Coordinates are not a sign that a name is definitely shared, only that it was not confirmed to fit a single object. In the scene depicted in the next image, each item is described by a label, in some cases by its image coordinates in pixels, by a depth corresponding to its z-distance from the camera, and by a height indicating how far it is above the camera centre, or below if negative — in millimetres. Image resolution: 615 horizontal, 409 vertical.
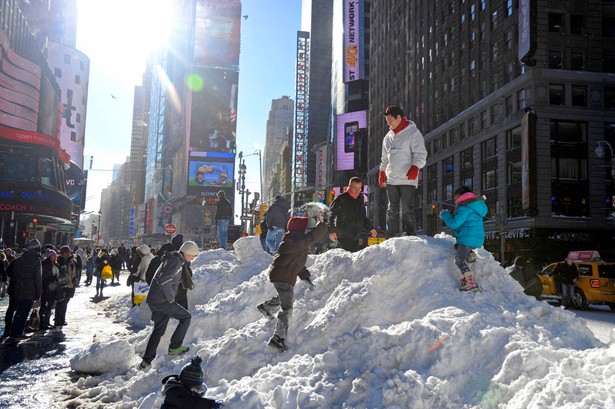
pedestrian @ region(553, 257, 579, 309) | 16203 -1025
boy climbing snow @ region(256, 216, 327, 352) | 6465 -315
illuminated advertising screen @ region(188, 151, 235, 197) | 110688 +15215
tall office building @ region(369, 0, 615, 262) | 34812 +9386
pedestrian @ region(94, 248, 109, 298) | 21139 -1302
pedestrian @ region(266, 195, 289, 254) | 12883 +513
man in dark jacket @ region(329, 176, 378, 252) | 8344 +457
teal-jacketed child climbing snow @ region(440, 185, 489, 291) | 6566 +287
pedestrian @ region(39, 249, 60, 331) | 11828 -1206
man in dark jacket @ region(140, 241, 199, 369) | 7086 -951
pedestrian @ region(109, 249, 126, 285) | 28075 -1415
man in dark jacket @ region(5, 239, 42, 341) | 10328 -1075
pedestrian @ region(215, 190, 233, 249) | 16172 +758
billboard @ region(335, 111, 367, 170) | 79375 +17438
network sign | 80312 +32900
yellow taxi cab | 16172 -1164
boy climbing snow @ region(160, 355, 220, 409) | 3902 -1222
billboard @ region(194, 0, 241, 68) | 114250 +47879
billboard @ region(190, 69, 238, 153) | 113812 +29819
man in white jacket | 7824 +1318
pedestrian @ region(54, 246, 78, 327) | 12234 -1167
